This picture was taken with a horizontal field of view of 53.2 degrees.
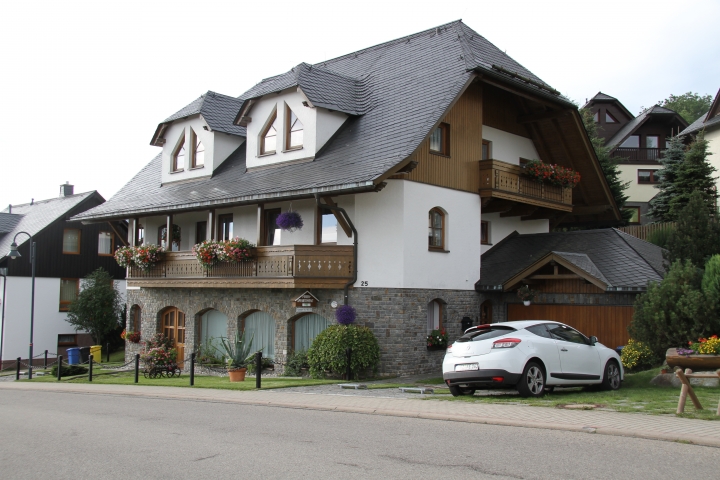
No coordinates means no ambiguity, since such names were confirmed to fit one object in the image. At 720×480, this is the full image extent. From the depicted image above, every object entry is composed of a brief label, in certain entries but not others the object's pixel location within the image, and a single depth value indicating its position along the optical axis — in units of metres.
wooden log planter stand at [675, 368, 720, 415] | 10.24
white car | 12.95
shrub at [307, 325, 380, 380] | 19.44
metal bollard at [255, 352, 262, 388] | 17.12
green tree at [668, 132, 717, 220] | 31.48
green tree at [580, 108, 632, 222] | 34.19
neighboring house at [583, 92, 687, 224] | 49.12
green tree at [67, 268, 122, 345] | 36.22
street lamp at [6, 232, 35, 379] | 26.90
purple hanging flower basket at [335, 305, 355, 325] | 20.02
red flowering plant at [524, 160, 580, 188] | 23.52
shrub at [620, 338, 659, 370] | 17.11
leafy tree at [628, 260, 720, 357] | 15.23
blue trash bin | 33.53
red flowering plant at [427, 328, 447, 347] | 21.09
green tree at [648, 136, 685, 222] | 33.22
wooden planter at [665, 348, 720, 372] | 13.33
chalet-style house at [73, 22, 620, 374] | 20.23
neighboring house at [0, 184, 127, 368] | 36.41
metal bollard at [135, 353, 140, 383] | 21.08
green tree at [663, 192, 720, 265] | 17.36
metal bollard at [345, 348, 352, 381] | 19.17
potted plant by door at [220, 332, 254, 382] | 20.06
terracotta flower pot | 20.03
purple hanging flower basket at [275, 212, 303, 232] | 21.27
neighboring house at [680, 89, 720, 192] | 40.53
